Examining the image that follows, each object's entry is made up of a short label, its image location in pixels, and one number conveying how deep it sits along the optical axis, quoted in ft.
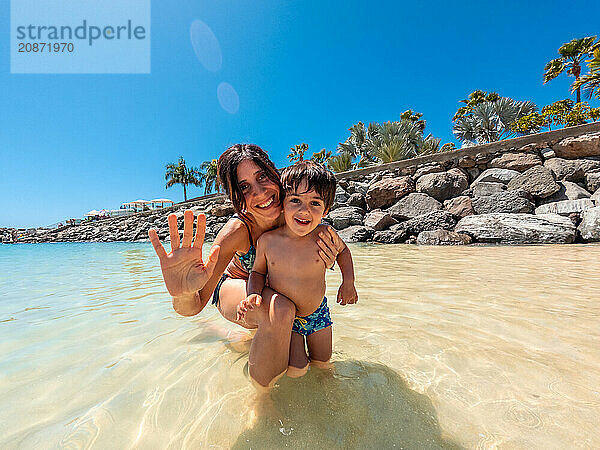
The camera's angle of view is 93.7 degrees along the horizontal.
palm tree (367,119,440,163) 45.60
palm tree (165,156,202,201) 174.70
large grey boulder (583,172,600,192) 25.77
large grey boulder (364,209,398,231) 32.19
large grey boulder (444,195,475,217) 29.58
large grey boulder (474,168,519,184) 29.86
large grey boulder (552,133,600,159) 27.17
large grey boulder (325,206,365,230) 35.19
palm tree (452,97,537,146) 64.14
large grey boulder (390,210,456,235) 28.54
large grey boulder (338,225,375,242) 31.50
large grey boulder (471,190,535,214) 26.99
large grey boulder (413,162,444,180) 35.19
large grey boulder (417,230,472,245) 25.18
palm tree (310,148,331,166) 118.42
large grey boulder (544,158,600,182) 26.61
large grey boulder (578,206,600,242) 21.34
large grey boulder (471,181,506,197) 29.43
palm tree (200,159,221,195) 175.22
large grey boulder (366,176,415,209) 35.35
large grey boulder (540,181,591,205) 25.61
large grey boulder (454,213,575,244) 22.43
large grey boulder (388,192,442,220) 32.14
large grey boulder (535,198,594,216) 23.91
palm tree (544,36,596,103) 74.23
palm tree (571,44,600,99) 43.95
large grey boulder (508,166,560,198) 26.84
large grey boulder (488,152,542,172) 29.48
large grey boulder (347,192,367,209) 39.65
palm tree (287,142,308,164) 133.80
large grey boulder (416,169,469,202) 32.45
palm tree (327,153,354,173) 55.88
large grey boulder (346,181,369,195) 40.58
